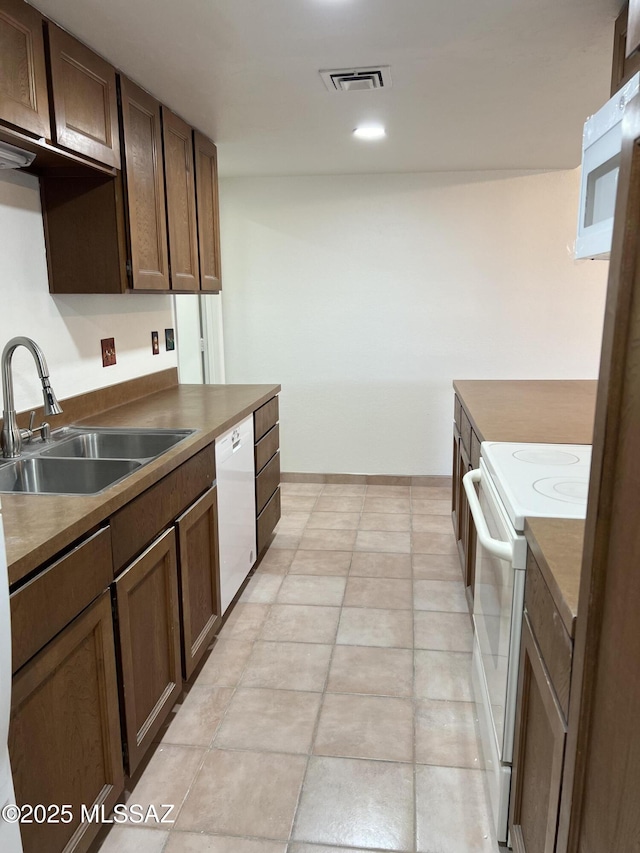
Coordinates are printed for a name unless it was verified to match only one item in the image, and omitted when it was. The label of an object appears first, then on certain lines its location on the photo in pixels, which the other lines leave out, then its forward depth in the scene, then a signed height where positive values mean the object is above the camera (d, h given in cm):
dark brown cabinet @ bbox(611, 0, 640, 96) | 168 +75
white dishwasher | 257 -86
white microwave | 157 +36
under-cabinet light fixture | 180 +44
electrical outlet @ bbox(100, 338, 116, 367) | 279 -19
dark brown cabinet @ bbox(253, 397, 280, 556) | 316 -85
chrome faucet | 187 -27
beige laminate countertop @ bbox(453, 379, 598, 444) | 230 -44
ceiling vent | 228 +86
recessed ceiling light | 307 +89
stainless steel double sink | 194 -51
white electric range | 143 -58
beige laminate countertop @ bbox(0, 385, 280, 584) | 129 -47
